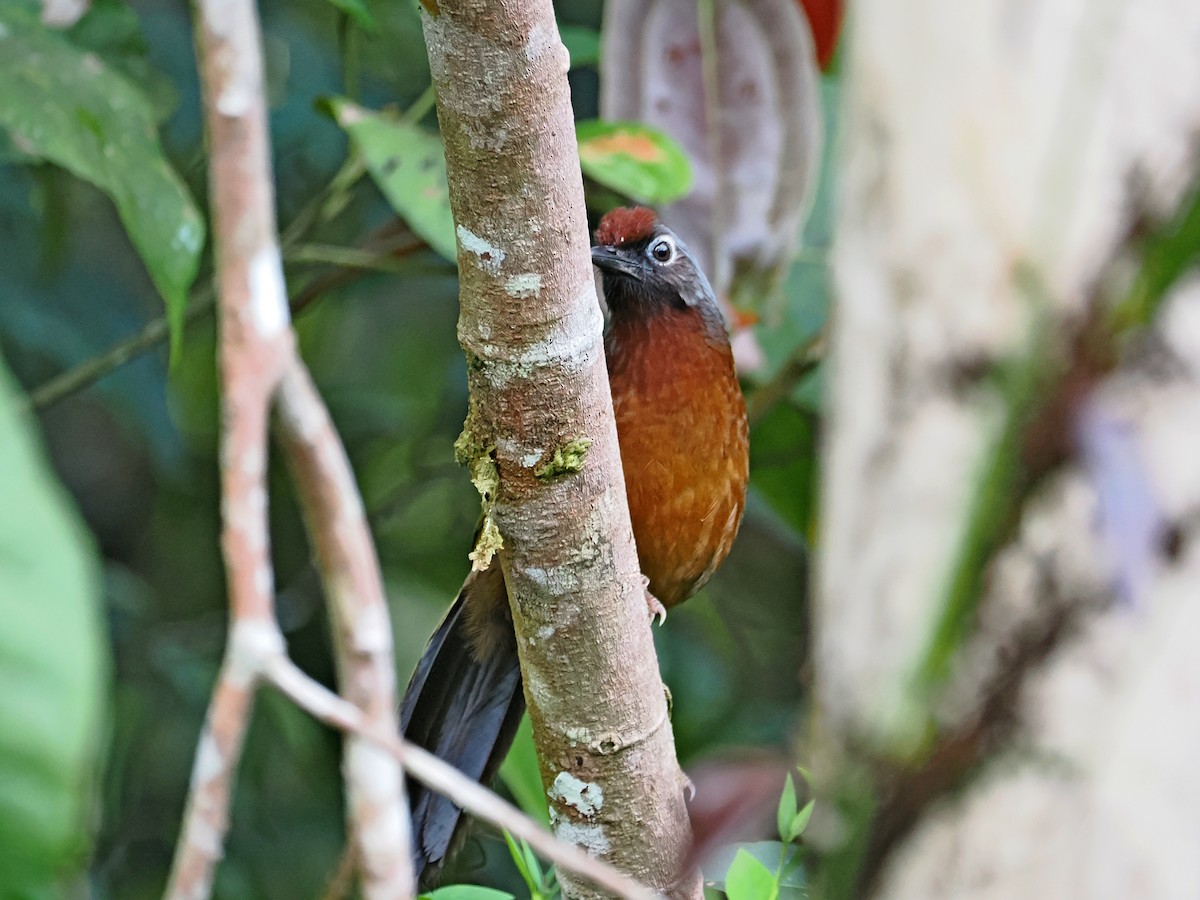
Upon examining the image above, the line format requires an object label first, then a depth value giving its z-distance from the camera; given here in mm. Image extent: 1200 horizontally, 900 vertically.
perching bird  6237
